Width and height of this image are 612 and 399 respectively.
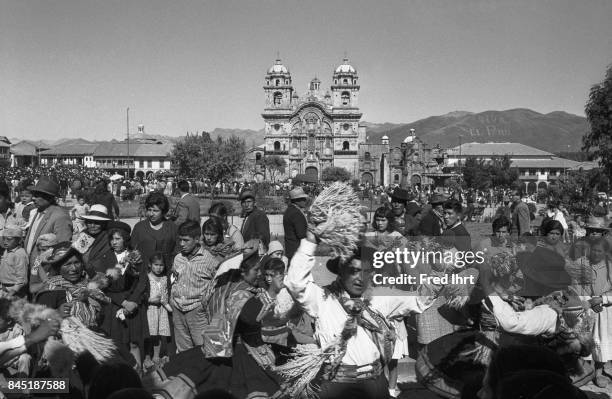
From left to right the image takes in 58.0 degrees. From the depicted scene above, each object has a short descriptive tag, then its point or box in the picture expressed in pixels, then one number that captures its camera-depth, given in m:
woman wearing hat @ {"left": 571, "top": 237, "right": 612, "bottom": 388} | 5.79
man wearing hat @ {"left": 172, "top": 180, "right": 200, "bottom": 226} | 9.69
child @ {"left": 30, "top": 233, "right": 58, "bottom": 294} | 6.11
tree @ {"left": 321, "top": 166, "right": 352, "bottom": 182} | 92.11
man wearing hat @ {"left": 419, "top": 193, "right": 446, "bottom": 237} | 7.71
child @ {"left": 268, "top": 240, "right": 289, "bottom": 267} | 6.39
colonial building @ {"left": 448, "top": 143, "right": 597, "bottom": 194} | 94.31
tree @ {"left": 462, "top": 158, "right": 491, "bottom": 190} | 51.53
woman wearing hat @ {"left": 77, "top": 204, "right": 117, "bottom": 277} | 6.26
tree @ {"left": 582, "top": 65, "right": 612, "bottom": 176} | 23.27
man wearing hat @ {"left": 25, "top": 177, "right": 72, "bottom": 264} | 7.09
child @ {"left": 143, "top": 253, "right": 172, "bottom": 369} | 6.39
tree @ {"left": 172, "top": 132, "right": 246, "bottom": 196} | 61.69
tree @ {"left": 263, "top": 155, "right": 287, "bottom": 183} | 94.12
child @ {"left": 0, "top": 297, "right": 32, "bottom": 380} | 4.37
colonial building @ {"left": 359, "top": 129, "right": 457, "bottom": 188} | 96.75
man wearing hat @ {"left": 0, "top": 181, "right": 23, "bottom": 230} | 8.07
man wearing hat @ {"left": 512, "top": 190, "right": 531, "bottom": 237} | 10.82
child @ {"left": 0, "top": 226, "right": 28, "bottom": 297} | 6.33
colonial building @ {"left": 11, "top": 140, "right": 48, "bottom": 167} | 106.37
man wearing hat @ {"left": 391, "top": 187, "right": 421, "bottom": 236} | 7.89
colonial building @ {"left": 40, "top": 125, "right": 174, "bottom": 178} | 109.25
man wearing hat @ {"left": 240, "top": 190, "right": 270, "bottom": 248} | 7.92
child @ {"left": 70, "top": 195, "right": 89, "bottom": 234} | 9.23
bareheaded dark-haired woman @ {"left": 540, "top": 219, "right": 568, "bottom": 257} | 5.86
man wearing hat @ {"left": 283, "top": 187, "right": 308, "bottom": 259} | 7.67
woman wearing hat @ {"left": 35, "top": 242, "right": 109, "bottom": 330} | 4.97
